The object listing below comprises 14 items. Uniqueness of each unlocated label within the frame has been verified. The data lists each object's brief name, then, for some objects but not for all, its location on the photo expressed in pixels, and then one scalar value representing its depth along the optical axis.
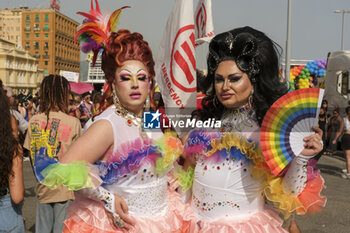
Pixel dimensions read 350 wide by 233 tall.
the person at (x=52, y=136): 3.40
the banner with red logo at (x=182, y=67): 3.00
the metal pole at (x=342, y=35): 24.79
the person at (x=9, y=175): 2.36
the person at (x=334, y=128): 9.05
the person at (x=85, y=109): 9.61
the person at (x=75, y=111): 9.04
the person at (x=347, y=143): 7.52
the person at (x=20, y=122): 4.60
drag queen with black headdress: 2.12
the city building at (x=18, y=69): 79.00
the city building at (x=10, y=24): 106.50
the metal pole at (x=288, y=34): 13.10
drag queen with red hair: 1.99
